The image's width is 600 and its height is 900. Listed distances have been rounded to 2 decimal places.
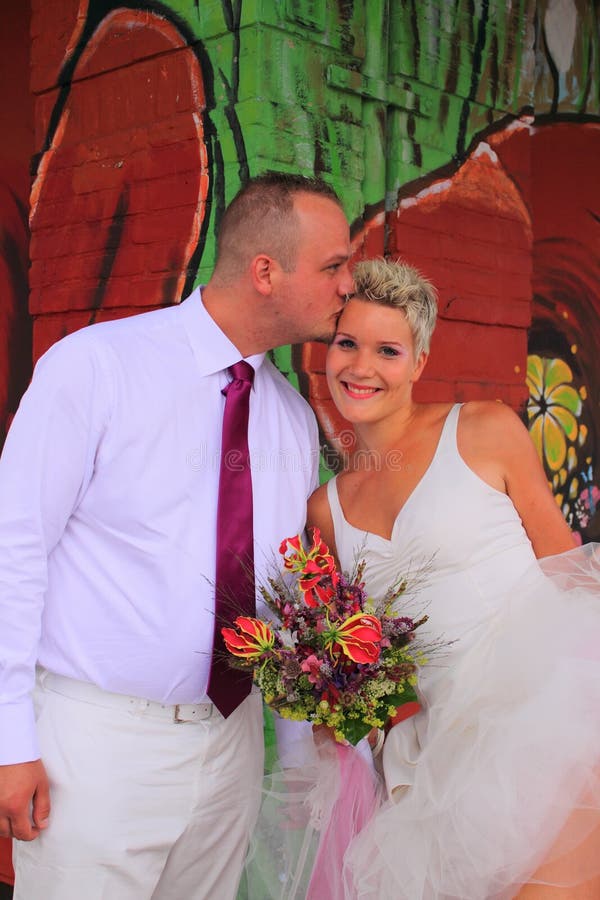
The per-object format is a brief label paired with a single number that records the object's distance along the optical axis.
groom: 2.50
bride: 2.28
